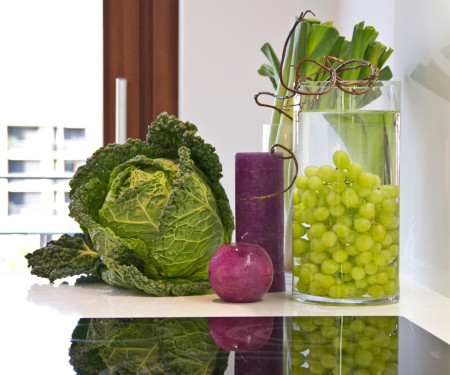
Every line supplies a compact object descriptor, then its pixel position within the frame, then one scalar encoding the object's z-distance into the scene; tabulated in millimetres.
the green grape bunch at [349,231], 1485
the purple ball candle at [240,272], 1539
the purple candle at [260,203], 1626
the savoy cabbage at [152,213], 1589
